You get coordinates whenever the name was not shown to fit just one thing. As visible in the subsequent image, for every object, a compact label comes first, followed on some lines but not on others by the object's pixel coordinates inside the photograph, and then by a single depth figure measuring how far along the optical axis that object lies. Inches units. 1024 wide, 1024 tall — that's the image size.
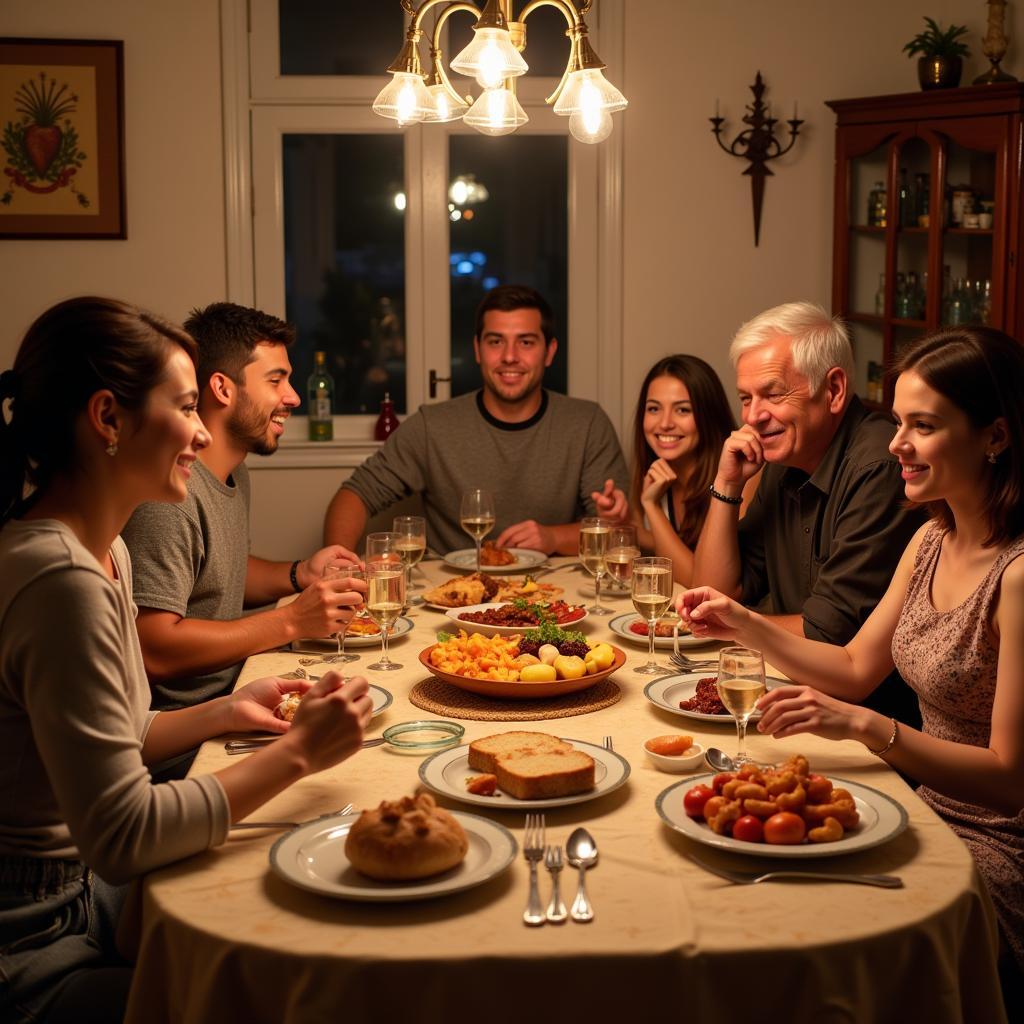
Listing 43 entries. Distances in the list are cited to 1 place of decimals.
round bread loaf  51.7
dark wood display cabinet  150.3
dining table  46.9
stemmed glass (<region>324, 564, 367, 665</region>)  85.2
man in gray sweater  151.1
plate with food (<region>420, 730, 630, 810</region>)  60.7
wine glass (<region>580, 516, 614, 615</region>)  101.9
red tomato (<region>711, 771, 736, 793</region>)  59.4
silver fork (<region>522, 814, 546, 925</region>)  49.4
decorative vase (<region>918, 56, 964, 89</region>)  159.2
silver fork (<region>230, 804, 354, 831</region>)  58.7
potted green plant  159.2
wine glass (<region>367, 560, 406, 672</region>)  83.0
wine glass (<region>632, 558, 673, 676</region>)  82.0
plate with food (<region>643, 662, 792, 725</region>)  73.4
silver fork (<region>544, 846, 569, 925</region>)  49.5
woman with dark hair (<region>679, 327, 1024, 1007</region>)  67.5
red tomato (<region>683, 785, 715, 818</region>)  58.0
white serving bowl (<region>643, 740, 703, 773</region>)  65.7
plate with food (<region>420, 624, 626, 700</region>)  77.4
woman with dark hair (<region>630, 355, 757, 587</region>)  136.9
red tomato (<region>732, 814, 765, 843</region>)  55.3
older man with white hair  96.1
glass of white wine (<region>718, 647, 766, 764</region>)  64.5
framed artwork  165.0
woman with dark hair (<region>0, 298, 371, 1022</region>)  53.9
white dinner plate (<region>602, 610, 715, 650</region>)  91.4
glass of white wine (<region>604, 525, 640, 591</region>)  99.6
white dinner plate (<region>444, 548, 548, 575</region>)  121.6
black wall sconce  173.8
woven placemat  76.2
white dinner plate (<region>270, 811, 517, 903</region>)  50.4
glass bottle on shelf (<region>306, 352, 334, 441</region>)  177.9
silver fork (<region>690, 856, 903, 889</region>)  52.1
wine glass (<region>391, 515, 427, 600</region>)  107.1
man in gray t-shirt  90.7
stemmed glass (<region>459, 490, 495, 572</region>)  117.0
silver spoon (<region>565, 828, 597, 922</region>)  50.2
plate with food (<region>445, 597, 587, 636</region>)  91.2
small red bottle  177.8
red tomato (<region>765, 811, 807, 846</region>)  55.0
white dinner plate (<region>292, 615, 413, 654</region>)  93.2
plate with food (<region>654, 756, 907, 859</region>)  54.8
